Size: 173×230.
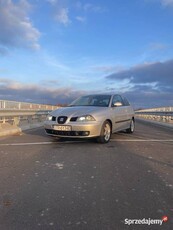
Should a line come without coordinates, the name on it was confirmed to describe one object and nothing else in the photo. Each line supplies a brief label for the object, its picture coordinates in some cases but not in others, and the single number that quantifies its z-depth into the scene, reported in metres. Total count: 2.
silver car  5.12
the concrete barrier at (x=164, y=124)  10.46
